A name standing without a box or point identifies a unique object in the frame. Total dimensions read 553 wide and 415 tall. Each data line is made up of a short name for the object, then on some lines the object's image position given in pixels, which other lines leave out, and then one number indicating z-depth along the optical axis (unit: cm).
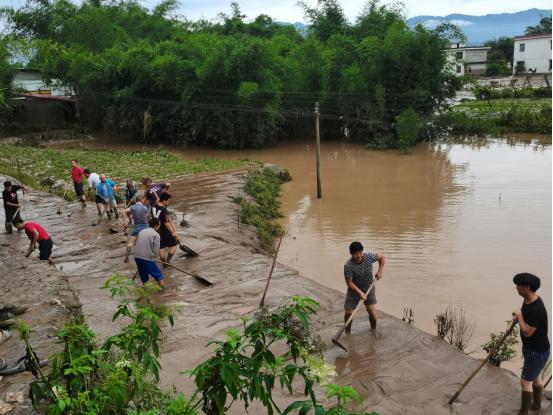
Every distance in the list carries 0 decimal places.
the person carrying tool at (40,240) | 852
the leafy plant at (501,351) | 595
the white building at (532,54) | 4972
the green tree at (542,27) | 6228
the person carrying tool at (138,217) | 861
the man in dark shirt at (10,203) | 1046
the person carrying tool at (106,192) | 1151
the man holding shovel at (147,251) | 734
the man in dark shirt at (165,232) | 833
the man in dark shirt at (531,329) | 459
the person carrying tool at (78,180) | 1308
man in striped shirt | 634
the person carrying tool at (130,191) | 1134
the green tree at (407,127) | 2538
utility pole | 1583
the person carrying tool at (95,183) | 1176
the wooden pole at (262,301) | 738
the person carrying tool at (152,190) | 958
